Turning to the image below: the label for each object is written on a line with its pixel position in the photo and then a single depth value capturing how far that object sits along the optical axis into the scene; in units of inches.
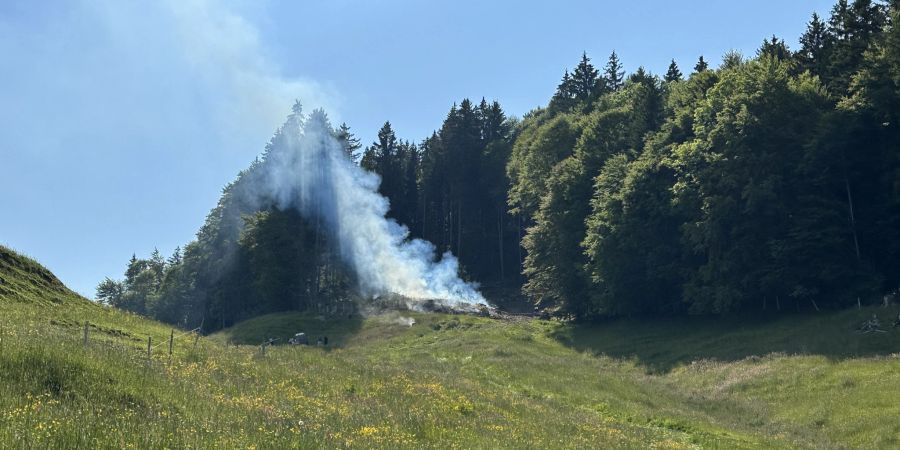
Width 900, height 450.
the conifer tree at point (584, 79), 5172.2
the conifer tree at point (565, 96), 4877.0
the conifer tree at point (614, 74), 5383.9
